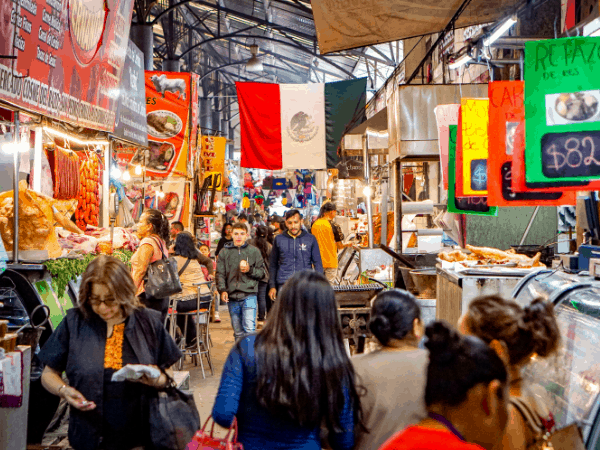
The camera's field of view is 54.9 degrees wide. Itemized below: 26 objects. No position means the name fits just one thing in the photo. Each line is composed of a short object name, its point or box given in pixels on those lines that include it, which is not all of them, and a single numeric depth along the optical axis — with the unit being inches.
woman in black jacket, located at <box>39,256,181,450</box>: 111.6
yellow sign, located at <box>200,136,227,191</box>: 598.2
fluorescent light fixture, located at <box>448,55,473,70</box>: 229.6
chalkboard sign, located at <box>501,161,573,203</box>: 187.6
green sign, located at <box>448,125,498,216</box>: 233.9
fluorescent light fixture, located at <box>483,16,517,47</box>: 185.2
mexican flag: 463.5
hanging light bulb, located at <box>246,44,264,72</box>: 653.3
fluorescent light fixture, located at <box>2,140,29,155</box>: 250.9
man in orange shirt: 379.2
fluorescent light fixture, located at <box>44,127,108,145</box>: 236.1
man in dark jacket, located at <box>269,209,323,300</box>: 279.9
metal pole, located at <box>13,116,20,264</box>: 189.3
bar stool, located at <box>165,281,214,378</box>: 279.9
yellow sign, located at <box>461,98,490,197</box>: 221.1
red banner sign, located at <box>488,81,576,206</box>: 184.9
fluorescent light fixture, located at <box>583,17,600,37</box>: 178.7
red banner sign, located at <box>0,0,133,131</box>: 172.7
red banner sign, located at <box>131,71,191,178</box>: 427.2
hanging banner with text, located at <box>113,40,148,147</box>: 302.6
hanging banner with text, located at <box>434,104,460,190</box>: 250.4
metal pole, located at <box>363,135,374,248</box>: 398.6
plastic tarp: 217.2
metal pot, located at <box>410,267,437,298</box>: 249.1
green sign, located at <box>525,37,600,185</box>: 140.6
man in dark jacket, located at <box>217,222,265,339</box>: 277.4
